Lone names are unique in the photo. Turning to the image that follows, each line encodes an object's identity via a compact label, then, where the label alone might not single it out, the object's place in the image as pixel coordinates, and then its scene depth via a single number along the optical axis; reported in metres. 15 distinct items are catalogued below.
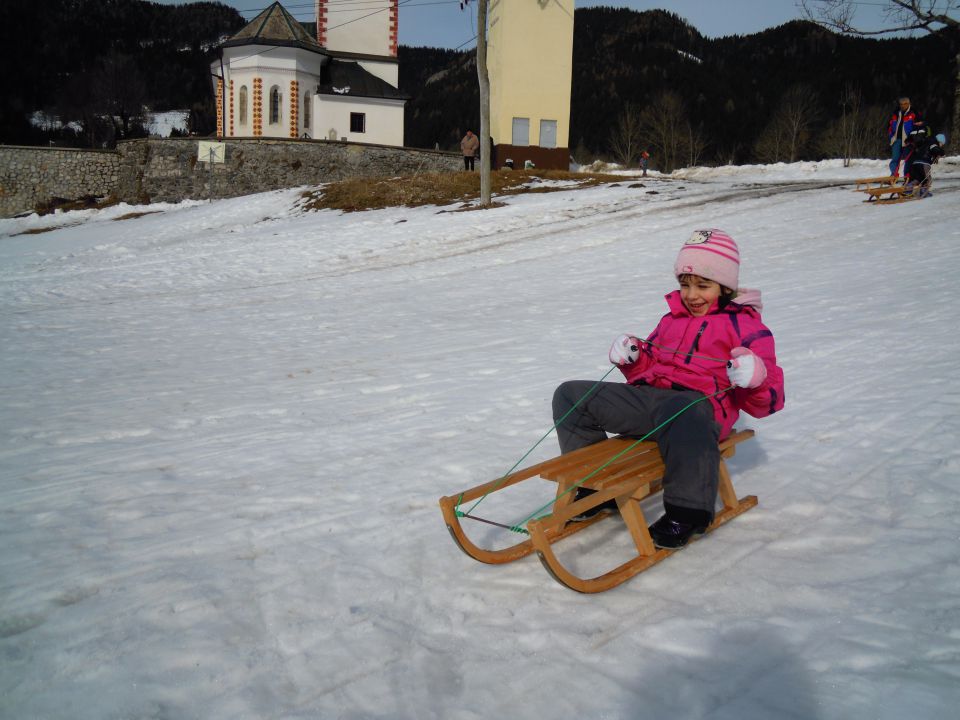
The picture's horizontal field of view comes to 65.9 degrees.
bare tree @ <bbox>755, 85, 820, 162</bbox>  58.31
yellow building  36.47
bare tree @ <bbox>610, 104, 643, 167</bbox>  61.50
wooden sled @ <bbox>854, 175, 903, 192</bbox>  14.82
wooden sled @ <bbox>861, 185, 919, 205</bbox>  14.38
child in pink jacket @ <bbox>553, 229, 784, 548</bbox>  3.08
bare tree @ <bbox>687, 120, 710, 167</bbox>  62.32
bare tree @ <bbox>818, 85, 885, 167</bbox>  51.83
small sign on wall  31.75
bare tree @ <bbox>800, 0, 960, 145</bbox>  20.72
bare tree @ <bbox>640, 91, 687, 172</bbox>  61.62
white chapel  38.53
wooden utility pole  18.70
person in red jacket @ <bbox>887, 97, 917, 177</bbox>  15.04
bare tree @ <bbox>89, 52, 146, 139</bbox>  81.50
